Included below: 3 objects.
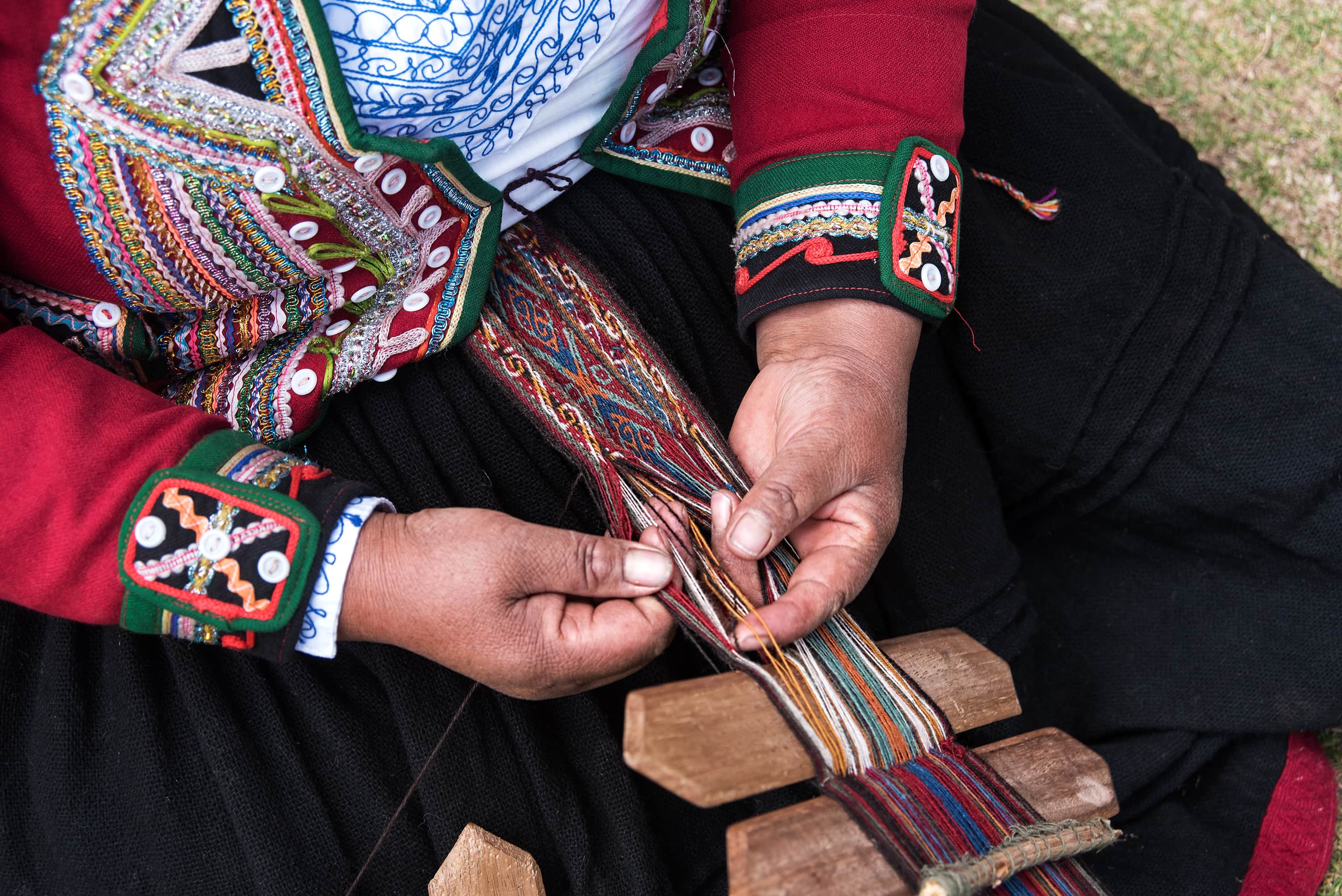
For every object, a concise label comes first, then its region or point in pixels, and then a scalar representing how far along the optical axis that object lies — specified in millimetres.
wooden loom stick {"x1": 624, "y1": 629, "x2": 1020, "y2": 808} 807
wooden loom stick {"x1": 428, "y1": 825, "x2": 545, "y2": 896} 1063
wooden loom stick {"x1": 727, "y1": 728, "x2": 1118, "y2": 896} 804
